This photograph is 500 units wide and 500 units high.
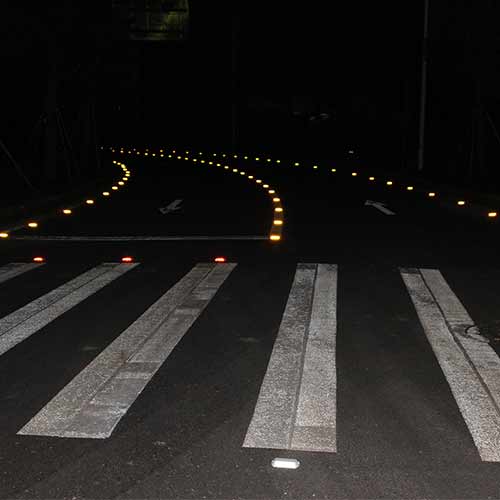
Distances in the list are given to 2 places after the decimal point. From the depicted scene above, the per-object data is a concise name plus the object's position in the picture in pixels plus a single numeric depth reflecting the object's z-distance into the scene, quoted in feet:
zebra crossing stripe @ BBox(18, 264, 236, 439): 16.67
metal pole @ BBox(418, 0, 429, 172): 98.89
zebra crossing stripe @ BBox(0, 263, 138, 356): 24.38
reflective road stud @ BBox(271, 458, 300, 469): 14.56
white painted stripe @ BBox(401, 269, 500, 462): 16.16
